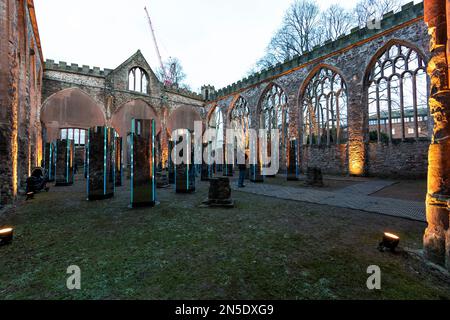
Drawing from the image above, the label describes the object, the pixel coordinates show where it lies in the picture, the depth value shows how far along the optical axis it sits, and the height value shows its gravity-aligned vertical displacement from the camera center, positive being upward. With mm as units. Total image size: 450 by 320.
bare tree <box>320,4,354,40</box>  18078 +13392
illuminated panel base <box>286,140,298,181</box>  11336 +43
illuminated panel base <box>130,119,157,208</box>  5285 +23
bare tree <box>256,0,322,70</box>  19344 +13250
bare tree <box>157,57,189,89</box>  29609 +14005
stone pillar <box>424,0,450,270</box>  2256 +185
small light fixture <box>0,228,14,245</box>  2805 -1016
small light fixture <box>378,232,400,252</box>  2514 -1071
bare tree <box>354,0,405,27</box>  15469 +12729
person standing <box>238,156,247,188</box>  8891 -531
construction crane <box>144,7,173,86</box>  48609 +31685
